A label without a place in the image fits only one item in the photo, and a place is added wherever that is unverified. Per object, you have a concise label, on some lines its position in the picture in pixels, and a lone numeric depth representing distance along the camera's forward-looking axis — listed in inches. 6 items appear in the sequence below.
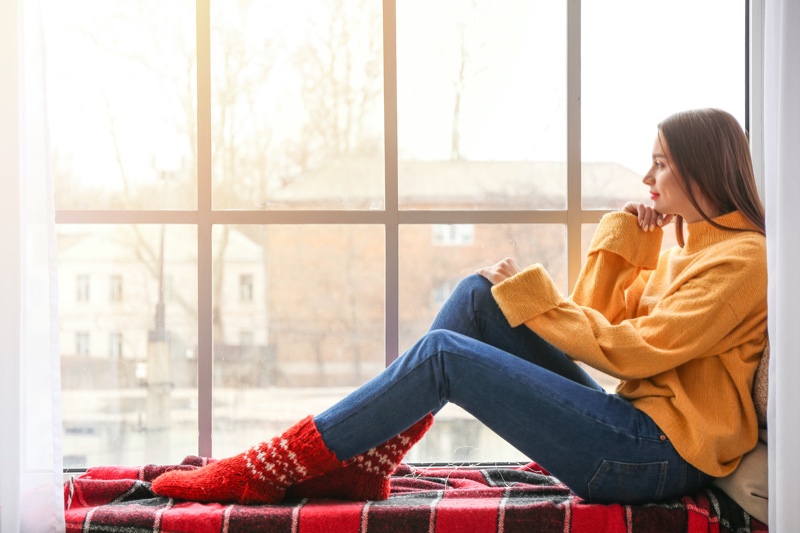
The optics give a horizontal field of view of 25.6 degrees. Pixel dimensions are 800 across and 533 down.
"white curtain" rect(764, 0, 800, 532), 125.9
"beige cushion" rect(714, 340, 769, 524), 129.9
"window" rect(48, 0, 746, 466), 151.1
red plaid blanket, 130.5
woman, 131.1
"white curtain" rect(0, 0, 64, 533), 126.7
